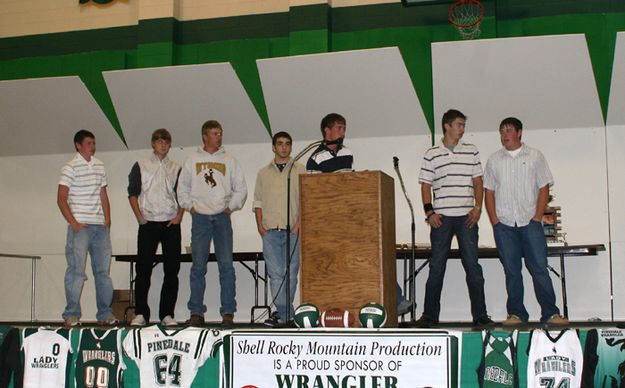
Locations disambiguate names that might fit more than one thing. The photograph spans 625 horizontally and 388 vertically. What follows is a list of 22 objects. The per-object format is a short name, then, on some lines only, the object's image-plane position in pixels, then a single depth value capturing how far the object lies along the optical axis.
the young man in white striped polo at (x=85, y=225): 6.19
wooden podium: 4.73
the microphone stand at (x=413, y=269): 5.16
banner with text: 4.09
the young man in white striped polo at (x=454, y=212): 5.73
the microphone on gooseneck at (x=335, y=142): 5.36
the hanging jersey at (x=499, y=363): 4.05
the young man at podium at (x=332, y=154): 5.49
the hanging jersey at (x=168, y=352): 4.58
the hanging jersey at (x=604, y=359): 3.94
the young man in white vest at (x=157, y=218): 6.32
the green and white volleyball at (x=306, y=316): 4.43
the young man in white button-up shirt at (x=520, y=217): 5.67
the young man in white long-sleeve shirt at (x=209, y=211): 6.32
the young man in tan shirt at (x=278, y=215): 5.99
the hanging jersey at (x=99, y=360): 4.80
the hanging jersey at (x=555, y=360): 3.98
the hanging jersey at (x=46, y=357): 4.92
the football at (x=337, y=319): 4.48
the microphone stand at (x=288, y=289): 5.04
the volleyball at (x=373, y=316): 4.34
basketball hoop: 7.63
